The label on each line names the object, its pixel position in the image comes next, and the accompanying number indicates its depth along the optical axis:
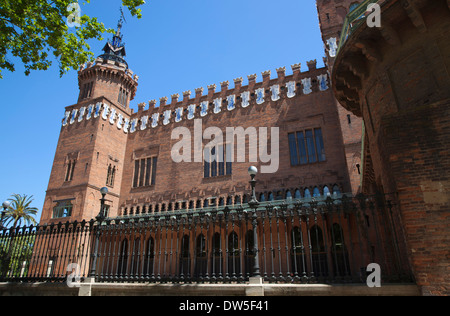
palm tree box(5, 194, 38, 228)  34.50
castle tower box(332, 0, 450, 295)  4.58
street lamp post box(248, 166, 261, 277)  6.00
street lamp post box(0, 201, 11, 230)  9.69
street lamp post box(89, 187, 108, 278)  7.43
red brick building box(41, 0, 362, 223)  18.64
